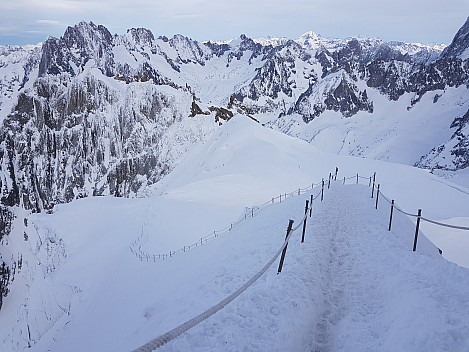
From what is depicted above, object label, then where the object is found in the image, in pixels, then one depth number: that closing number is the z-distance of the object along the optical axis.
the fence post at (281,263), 10.85
